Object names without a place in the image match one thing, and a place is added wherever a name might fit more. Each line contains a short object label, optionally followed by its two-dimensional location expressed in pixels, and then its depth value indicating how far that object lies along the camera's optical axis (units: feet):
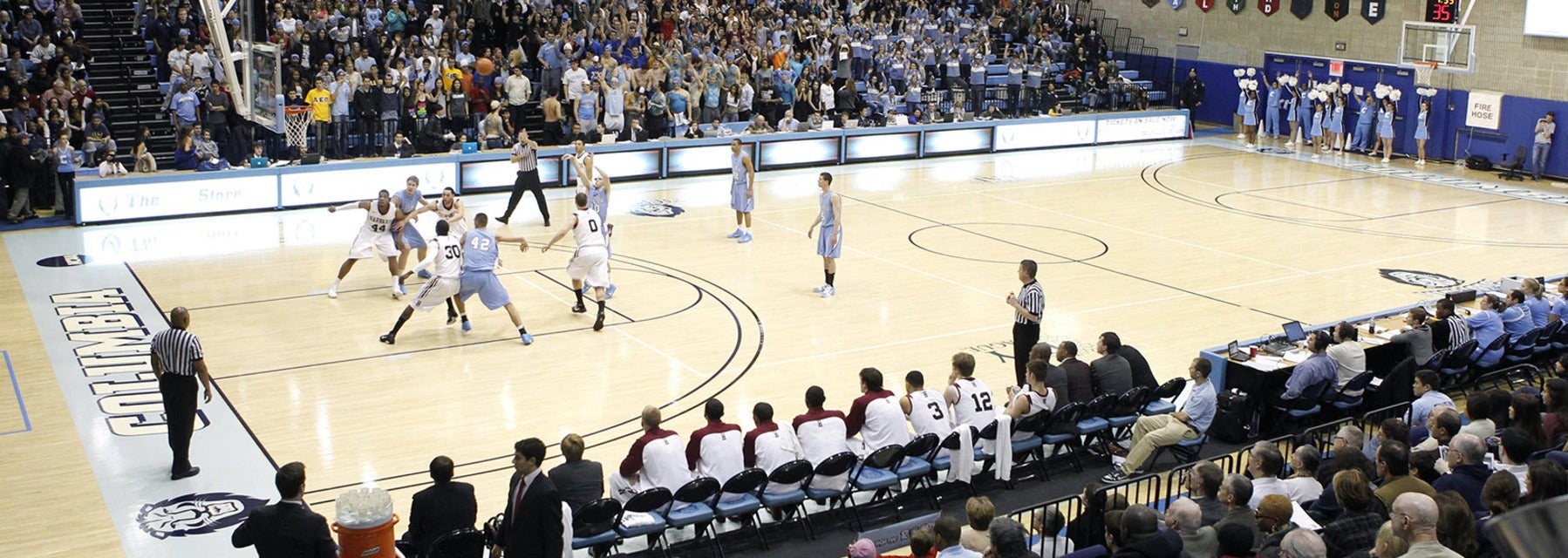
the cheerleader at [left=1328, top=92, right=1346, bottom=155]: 110.83
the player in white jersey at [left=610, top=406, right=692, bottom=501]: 32.50
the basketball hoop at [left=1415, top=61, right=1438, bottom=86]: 109.09
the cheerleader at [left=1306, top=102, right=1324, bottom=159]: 112.27
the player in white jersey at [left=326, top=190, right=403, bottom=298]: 58.03
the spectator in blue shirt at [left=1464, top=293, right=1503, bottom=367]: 47.01
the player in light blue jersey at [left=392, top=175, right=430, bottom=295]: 58.65
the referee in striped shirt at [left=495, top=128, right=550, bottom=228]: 74.33
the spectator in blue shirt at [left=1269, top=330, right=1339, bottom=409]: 41.39
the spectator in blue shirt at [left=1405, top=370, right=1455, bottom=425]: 37.06
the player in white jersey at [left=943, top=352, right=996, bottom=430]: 37.14
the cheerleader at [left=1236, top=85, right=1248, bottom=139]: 118.42
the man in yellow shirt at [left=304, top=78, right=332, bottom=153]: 85.20
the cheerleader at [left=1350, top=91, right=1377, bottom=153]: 109.91
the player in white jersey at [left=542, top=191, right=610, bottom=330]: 54.34
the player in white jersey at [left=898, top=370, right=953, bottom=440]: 36.35
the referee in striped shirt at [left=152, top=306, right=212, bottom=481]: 37.22
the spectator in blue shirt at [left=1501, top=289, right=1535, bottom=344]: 48.11
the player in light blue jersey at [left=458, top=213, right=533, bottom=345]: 50.80
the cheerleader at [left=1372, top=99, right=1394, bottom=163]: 107.04
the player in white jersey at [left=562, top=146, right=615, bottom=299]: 63.31
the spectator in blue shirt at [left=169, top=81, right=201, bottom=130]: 82.02
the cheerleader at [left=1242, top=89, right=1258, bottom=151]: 115.65
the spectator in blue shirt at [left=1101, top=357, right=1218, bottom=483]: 37.83
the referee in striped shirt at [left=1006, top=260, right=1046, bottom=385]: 44.24
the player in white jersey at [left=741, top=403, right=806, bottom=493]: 33.76
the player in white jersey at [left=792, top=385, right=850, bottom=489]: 34.53
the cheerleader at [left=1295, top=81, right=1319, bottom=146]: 116.26
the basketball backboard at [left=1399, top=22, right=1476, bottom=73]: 106.52
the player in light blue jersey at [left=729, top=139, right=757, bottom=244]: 71.72
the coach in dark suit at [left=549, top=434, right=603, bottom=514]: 30.68
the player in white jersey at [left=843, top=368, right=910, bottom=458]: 35.65
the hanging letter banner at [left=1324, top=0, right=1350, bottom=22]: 118.32
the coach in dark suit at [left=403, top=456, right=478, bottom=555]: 28.25
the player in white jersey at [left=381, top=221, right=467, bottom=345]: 50.93
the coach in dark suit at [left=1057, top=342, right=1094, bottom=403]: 39.52
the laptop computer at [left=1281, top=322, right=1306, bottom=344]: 45.55
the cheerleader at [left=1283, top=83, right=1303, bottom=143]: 115.85
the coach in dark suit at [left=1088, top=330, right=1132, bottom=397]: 40.14
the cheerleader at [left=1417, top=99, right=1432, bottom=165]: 107.86
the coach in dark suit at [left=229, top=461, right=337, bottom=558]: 25.54
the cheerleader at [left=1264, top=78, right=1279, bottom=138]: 116.16
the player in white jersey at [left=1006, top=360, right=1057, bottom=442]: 37.73
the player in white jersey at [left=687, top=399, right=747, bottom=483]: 33.17
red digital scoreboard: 108.37
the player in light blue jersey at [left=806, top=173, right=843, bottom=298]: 59.47
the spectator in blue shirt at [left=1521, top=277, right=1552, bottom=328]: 48.70
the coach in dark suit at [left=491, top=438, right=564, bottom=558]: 27.14
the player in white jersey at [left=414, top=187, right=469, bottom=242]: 56.44
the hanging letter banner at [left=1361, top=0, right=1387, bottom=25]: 114.93
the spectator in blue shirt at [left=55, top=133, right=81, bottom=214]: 73.31
